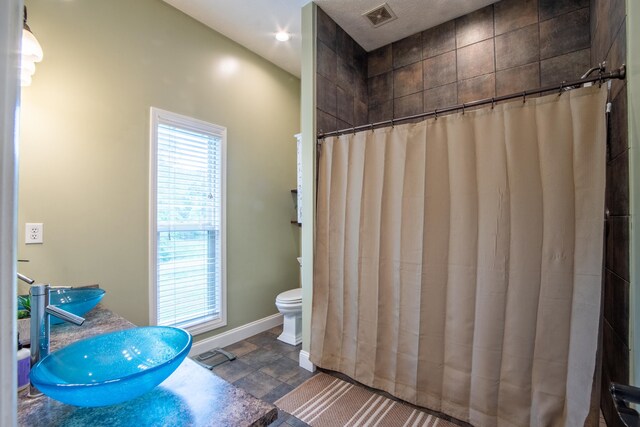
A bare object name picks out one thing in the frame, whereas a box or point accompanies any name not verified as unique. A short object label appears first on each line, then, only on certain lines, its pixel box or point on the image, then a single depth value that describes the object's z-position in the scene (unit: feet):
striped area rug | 5.63
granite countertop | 2.42
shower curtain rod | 4.16
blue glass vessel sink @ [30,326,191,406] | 2.37
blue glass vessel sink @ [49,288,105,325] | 4.79
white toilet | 8.77
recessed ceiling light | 8.68
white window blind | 7.38
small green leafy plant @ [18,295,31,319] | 4.62
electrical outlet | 5.51
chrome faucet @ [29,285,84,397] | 2.82
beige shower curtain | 4.54
